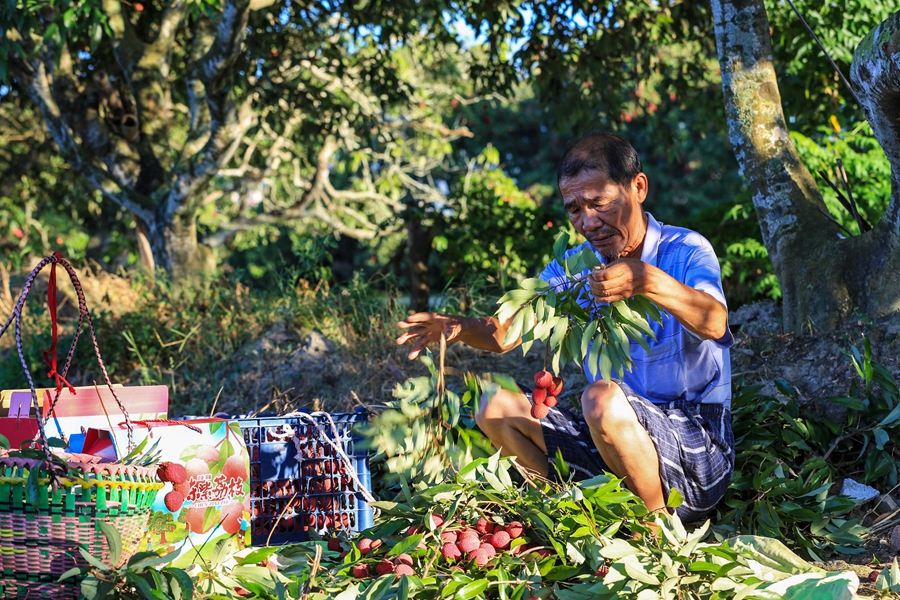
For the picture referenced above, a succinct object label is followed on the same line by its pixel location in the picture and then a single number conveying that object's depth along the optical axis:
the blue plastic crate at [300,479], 2.65
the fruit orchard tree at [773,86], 3.45
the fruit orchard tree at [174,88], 5.66
